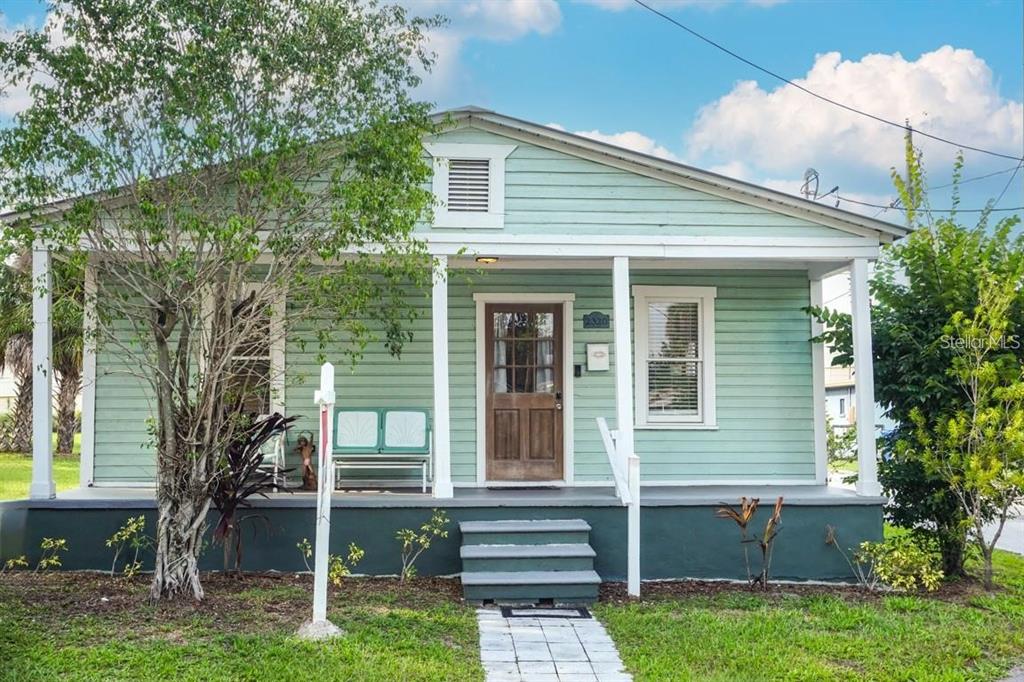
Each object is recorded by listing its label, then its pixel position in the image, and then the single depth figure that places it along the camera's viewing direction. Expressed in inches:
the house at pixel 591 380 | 274.8
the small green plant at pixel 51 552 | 262.4
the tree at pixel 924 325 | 281.0
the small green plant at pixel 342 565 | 253.1
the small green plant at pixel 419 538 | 270.7
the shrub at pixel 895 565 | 264.8
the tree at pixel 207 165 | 223.8
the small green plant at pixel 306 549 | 268.9
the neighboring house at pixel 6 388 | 1211.8
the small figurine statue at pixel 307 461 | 319.6
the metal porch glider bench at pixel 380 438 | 321.1
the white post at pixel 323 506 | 205.0
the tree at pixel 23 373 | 502.0
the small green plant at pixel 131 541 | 262.6
